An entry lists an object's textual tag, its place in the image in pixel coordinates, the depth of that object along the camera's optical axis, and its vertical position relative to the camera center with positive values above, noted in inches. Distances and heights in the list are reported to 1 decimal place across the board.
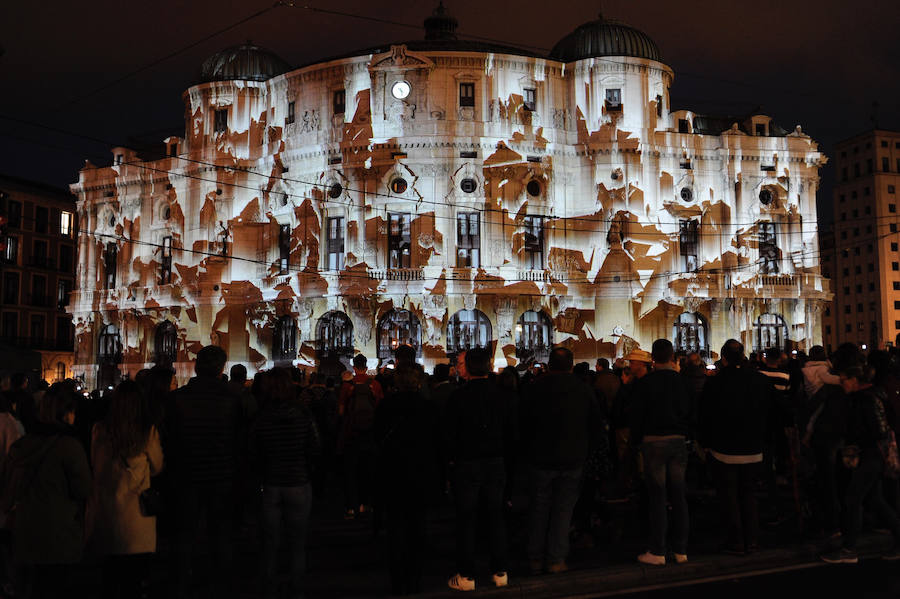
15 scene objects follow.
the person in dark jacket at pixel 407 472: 343.0 -40.5
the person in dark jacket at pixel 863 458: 392.2 -39.8
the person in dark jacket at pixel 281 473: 326.3 -38.6
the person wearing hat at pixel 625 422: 476.7 -29.2
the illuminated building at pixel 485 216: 1610.5 +285.4
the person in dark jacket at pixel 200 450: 331.3 -30.9
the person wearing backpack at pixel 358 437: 513.3 -40.2
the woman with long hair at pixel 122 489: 292.4 -40.2
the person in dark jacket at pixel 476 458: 351.6 -36.1
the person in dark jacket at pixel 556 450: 365.1 -33.6
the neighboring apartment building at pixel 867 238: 4037.9 +593.2
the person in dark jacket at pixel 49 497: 286.7 -42.1
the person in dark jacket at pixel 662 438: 385.4 -30.6
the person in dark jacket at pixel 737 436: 399.5 -30.8
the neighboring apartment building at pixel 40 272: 2486.5 +271.4
